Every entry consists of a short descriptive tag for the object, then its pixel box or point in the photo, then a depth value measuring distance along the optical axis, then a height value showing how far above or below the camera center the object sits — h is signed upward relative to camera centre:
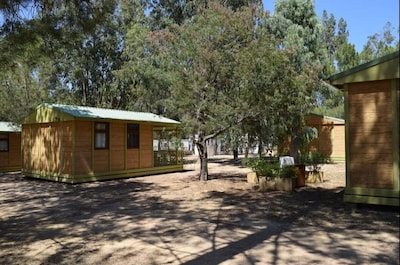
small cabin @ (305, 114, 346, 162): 20.09 +0.29
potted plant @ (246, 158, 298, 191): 9.40 -0.86
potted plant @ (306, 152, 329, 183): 10.92 -0.95
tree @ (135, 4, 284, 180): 10.45 +2.21
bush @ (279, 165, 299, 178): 9.59 -0.72
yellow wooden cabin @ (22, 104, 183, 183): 12.06 +0.07
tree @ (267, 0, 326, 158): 10.05 +3.71
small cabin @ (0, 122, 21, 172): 16.78 -0.07
